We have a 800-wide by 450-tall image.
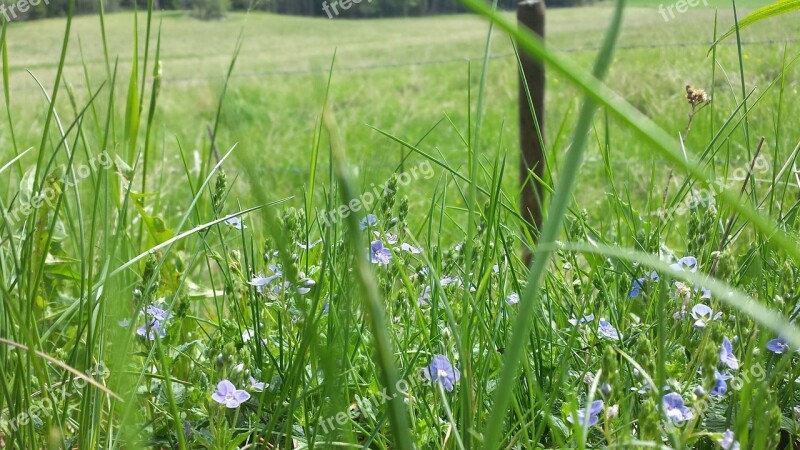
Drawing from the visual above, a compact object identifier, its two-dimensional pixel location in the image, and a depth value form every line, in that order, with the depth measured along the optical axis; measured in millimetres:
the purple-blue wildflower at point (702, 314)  294
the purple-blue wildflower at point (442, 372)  269
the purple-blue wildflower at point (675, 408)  254
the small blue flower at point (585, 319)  316
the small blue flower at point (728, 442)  221
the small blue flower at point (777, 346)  282
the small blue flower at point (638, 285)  340
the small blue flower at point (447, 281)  350
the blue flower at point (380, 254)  341
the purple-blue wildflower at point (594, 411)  261
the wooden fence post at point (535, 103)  921
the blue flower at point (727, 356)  268
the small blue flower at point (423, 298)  356
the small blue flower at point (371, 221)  355
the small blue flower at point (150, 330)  311
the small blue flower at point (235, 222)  374
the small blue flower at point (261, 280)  323
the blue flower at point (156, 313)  333
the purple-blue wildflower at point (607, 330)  300
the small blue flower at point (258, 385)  291
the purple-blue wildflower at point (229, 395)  276
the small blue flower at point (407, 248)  351
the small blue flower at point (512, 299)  350
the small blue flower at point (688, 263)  325
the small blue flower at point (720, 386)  272
